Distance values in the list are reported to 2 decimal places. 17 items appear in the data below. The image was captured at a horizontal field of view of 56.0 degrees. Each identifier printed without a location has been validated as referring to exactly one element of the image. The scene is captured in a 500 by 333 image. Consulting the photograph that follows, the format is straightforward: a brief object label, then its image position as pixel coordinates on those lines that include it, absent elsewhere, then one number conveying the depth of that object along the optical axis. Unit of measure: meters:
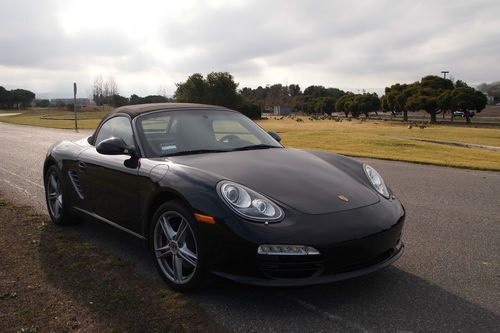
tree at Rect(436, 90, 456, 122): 53.66
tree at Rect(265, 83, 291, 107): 126.31
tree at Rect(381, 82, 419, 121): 61.62
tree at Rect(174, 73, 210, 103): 65.75
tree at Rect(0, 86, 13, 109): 114.75
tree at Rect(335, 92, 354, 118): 82.44
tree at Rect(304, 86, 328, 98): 149.00
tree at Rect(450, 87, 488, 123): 52.03
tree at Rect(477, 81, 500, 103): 138.88
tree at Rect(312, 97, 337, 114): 98.19
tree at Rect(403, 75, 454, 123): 55.72
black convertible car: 3.07
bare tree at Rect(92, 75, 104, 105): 114.90
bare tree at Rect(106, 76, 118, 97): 115.49
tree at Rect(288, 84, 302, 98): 154.38
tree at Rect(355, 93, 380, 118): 76.12
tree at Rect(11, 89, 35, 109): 117.07
